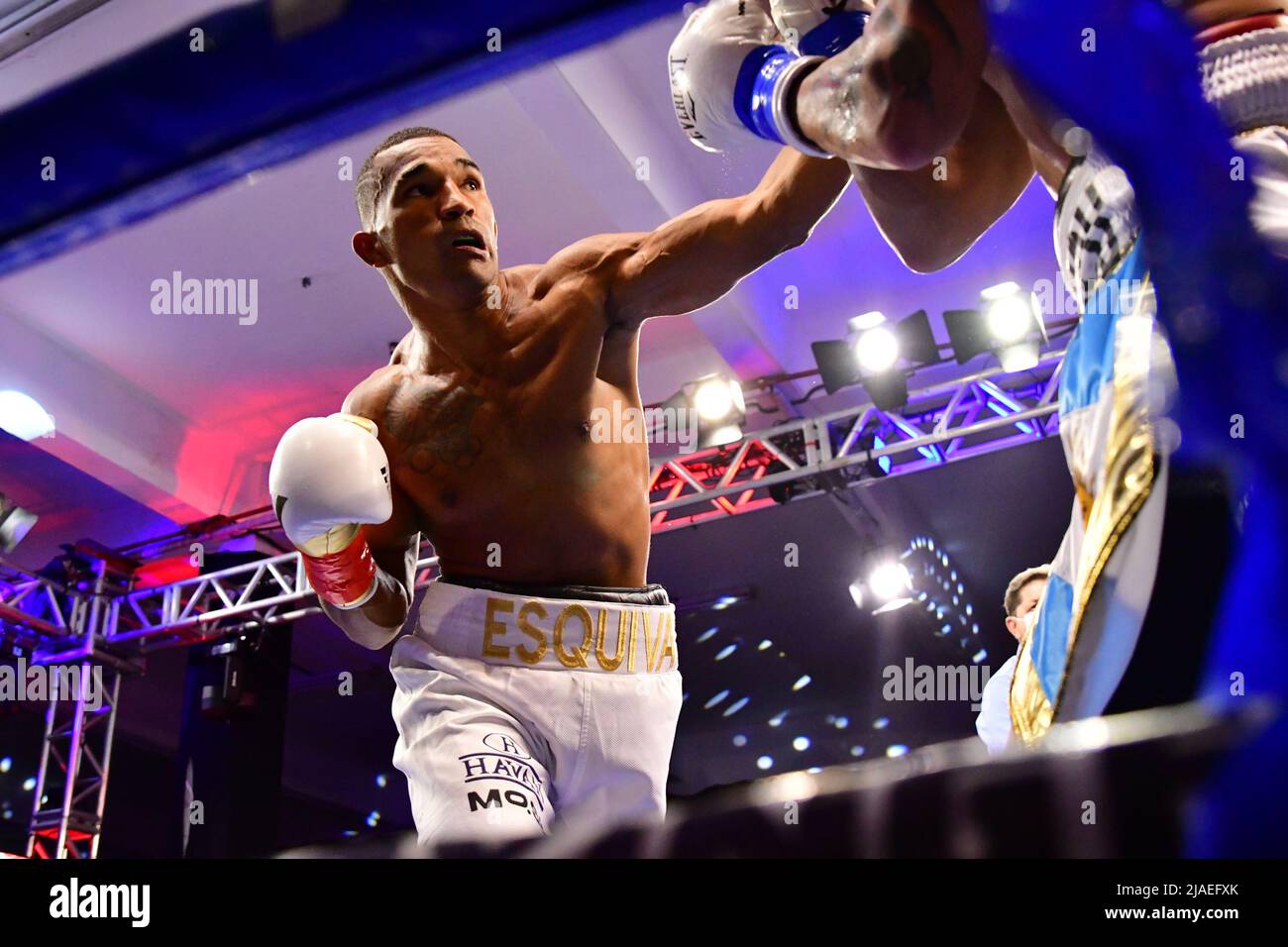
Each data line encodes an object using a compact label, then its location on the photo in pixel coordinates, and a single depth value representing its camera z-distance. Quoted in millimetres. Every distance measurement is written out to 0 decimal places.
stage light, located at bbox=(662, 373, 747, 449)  5492
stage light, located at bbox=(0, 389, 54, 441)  5879
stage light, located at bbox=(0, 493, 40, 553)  5816
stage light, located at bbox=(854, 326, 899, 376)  5156
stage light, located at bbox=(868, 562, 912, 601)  6379
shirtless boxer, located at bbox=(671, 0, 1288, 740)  781
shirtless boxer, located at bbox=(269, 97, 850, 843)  1741
